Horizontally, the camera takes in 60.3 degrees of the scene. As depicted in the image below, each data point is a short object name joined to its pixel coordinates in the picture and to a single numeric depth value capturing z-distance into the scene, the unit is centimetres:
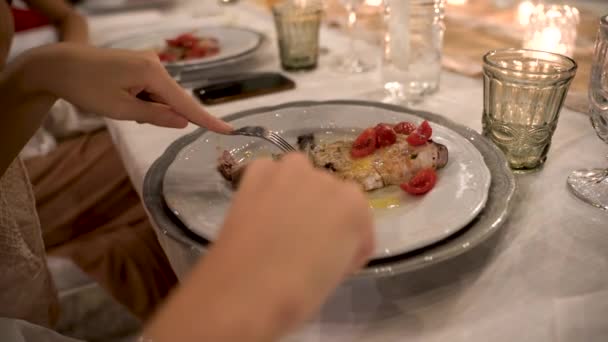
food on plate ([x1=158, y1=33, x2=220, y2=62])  114
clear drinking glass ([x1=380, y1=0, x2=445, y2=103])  92
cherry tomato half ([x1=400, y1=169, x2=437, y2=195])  58
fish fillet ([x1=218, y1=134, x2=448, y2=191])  60
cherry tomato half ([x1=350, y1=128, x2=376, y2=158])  64
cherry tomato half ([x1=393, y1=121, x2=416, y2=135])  67
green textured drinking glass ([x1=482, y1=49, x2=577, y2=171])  64
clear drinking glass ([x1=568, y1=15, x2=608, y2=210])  59
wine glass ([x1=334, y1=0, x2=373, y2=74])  109
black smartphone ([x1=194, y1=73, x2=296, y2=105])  95
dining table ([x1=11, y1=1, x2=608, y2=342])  45
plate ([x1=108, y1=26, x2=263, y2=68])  116
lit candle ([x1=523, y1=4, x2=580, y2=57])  97
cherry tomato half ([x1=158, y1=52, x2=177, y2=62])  112
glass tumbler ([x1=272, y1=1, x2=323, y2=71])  105
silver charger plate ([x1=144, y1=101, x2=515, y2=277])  46
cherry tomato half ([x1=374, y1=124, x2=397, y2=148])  65
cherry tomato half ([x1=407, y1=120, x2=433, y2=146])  63
